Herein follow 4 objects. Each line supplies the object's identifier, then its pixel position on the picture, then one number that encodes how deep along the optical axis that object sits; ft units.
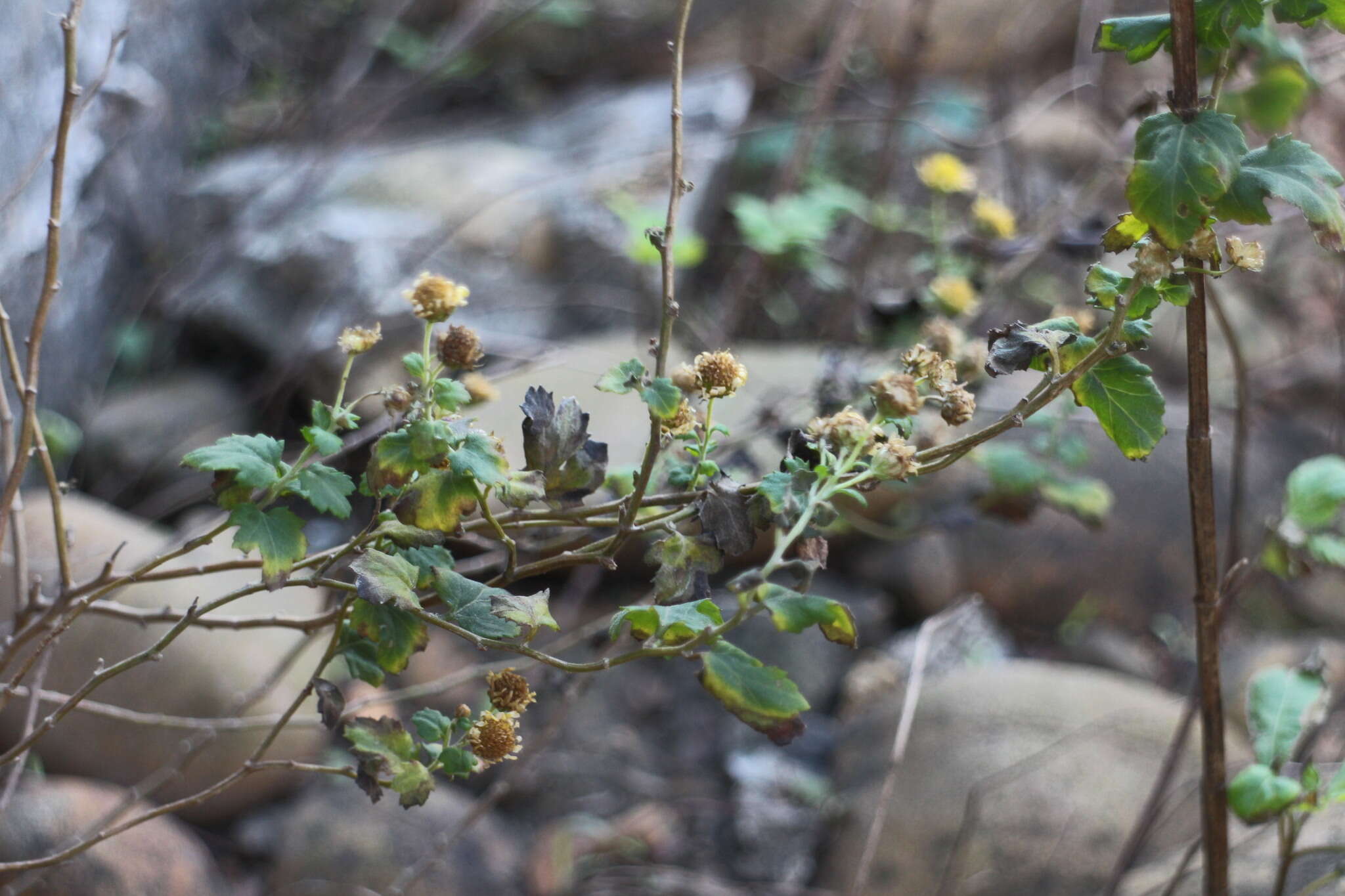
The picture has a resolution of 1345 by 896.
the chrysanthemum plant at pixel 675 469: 3.07
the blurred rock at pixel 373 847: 4.41
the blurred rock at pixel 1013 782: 4.08
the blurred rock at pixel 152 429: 6.29
